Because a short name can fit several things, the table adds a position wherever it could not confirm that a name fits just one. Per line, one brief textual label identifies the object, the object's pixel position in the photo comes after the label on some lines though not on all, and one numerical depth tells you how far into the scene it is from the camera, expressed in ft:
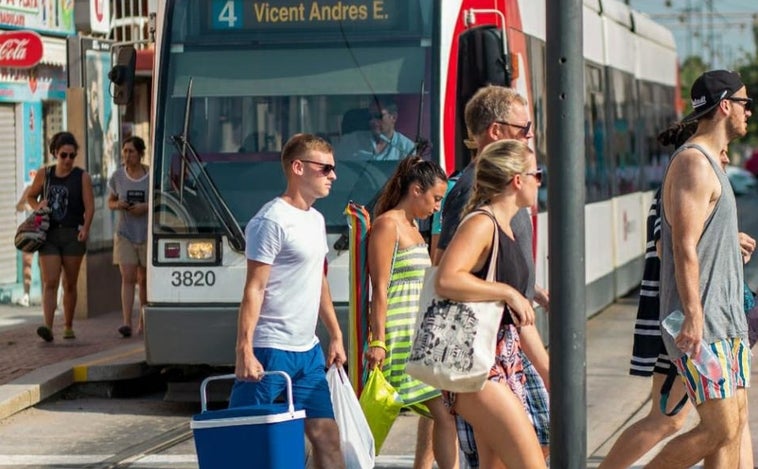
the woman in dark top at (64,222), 96.84
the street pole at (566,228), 38.96
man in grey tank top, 43.62
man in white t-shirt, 46.85
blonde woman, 40.29
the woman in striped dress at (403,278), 51.01
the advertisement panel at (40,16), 130.62
